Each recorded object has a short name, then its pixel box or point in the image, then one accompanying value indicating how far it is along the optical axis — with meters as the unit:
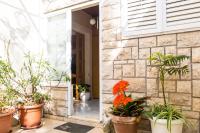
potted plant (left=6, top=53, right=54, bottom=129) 3.06
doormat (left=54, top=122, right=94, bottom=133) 2.94
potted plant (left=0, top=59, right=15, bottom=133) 2.71
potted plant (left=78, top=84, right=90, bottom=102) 5.40
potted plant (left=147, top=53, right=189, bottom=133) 2.04
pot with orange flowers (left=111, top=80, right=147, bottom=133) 2.30
